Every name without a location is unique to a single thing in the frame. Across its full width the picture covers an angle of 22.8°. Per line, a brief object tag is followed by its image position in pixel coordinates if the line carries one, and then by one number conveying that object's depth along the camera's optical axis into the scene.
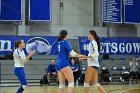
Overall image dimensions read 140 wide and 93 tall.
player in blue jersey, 9.23
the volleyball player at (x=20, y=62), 10.54
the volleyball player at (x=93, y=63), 10.23
